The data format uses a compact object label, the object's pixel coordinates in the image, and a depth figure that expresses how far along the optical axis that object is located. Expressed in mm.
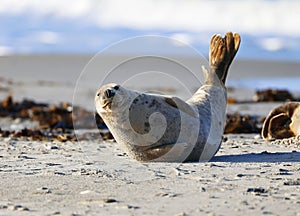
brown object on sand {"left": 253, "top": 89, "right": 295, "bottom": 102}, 28162
